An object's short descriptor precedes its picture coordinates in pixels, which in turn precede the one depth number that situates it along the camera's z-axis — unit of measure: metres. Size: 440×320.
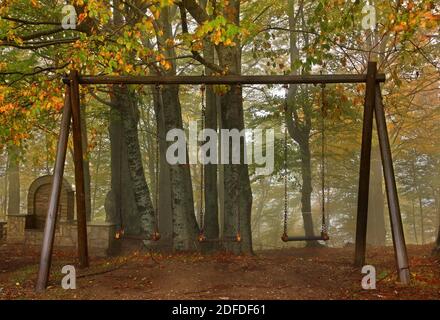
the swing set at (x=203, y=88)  6.23
